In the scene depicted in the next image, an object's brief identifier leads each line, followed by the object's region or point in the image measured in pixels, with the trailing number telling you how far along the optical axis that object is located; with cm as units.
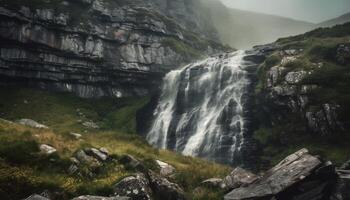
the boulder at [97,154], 2297
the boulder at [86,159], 2181
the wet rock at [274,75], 6117
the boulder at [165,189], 2005
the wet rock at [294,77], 5763
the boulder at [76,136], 2820
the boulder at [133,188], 1866
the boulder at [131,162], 2256
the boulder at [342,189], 2031
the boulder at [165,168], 2360
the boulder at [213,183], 2206
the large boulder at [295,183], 1969
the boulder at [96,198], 1687
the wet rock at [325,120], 4797
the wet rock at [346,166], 2477
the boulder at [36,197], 1580
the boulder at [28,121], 4927
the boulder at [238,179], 2139
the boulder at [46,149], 2134
